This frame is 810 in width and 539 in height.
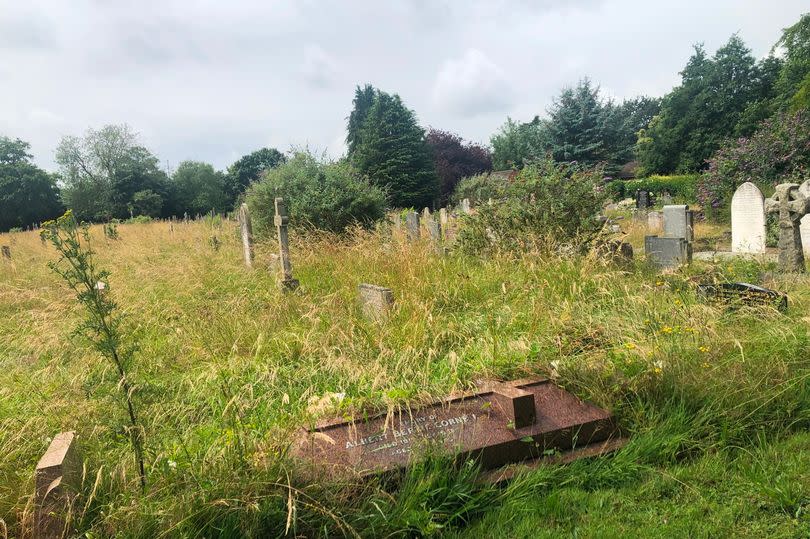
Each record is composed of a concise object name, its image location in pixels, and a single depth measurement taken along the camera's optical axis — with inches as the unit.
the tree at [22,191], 1734.7
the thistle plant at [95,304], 99.1
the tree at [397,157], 1533.0
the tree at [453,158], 1909.4
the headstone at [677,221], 426.3
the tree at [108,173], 1770.4
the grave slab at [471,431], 112.7
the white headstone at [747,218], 417.7
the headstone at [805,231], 410.0
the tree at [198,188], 2126.0
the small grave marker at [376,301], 197.5
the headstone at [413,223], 431.2
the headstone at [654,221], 698.6
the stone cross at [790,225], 312.0
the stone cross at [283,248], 283.0
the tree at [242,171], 2445.9
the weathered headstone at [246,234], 411.2
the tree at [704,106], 1493.6
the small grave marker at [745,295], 191.3
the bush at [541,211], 304.8
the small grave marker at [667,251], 307.3
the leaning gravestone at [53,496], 88.6
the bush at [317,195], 493.4
